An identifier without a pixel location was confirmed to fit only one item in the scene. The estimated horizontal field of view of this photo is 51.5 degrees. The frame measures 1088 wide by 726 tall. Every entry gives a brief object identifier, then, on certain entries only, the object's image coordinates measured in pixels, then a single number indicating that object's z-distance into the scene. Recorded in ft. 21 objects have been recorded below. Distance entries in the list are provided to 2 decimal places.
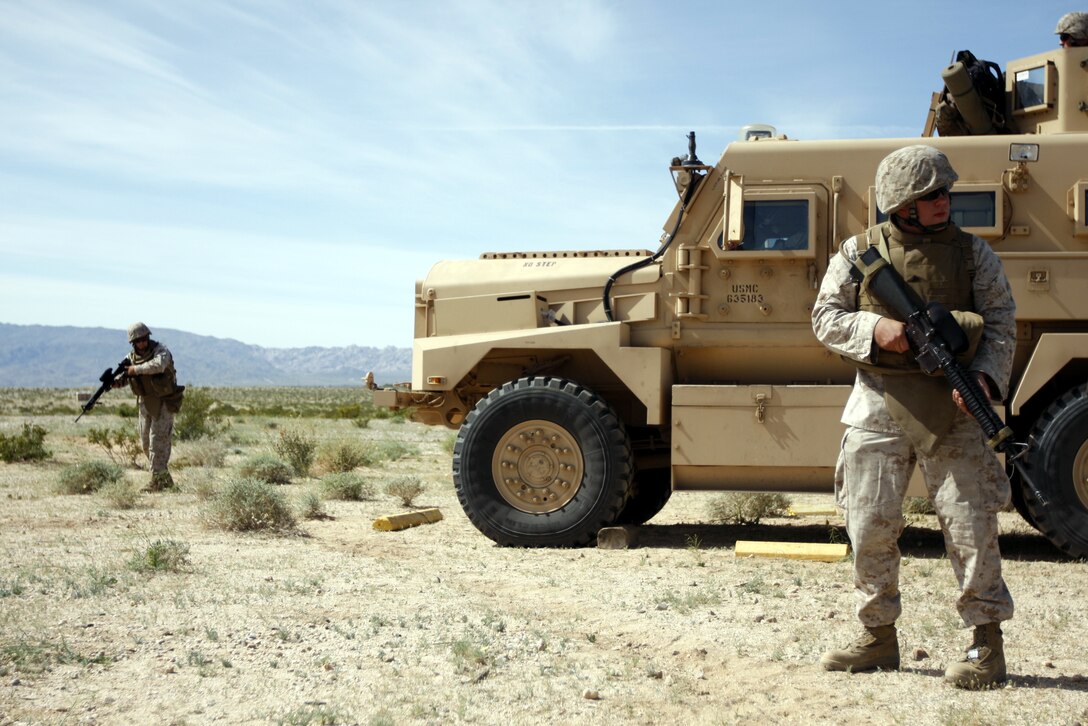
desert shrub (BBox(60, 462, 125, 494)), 39.88
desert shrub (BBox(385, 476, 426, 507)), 36.78
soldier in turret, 25.80
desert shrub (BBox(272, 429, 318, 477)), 48.91
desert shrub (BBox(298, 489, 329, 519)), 33.17
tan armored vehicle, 24.25
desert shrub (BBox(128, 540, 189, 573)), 22.40
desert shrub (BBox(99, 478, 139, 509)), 34.86
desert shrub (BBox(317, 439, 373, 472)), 50.55
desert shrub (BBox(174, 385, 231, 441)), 67.72
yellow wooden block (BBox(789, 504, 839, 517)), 34.24
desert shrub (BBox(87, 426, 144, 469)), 53.42
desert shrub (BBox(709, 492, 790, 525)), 33.40
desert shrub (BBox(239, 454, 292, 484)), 44.09
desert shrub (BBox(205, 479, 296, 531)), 29.32
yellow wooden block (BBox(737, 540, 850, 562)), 24.40
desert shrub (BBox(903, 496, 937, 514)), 33.81
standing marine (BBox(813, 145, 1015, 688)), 14.23
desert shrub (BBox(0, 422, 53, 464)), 52.37
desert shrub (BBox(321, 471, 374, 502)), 38.50
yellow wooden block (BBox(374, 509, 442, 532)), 30.17
